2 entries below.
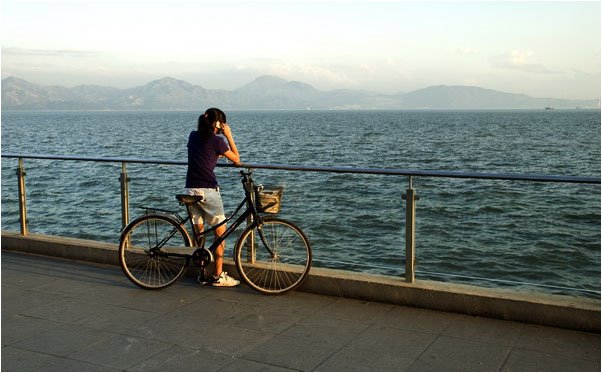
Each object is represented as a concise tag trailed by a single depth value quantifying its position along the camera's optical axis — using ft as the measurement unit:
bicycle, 22.57
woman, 22.71
